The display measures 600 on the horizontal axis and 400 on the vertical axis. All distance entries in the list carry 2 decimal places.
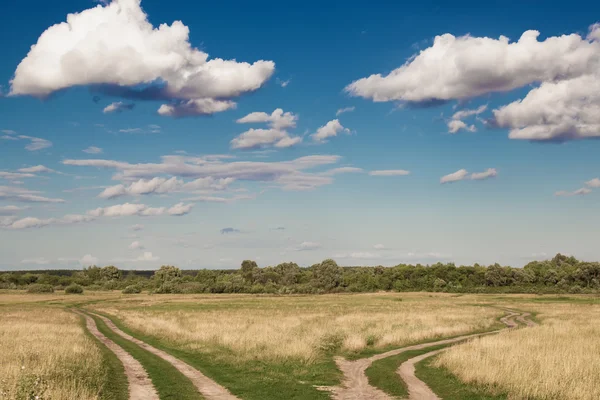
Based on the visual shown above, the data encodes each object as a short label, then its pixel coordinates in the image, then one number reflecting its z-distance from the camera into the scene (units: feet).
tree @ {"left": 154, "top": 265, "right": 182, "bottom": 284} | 528.63
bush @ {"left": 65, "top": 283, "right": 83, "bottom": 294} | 426.92
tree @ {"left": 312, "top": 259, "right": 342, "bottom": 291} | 503.65
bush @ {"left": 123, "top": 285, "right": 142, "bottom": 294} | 452.35
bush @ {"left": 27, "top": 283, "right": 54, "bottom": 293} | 431.84
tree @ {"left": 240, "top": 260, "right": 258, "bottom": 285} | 600.39
